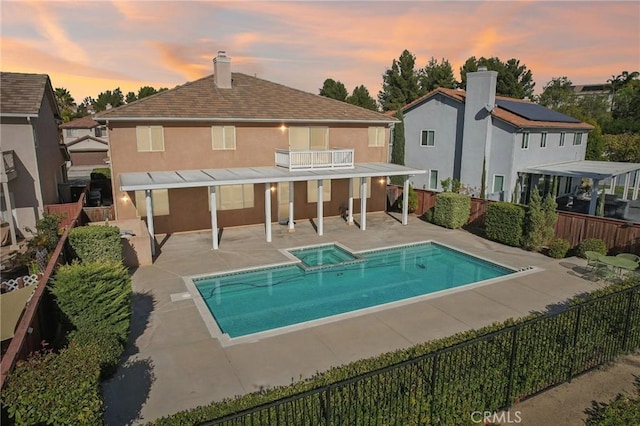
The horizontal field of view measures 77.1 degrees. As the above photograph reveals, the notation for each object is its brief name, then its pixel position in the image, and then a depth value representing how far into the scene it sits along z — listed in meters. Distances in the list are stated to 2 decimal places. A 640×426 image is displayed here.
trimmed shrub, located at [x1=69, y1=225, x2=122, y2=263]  14.21
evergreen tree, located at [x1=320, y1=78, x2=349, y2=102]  59.59
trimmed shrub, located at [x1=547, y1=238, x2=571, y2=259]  17.72
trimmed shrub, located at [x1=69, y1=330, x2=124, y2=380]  8.67
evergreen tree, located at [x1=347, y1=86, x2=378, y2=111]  56.97
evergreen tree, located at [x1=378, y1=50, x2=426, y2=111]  59.00
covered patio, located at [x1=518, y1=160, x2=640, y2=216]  24.86
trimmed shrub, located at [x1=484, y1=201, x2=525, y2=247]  19.34
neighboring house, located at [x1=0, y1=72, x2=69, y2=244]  18.42
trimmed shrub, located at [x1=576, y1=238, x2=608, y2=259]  17.03
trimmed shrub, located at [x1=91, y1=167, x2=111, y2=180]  34.86
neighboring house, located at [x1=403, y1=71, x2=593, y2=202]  27.67
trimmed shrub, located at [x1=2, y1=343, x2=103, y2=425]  5.59
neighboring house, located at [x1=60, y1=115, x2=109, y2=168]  53.62
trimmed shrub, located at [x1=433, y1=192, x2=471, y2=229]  22.77
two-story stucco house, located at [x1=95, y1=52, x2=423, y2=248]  19.64
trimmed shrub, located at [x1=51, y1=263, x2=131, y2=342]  9.22
